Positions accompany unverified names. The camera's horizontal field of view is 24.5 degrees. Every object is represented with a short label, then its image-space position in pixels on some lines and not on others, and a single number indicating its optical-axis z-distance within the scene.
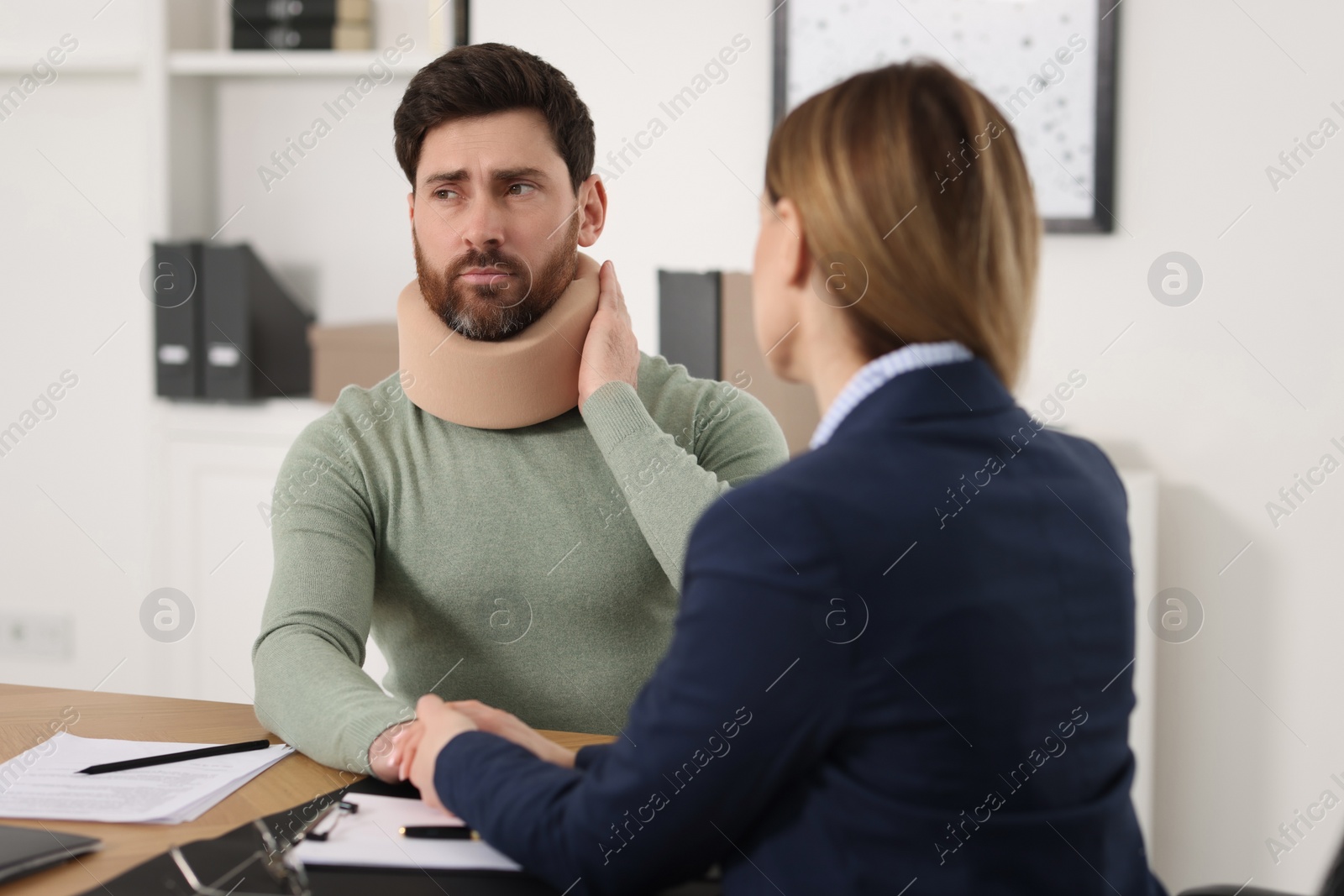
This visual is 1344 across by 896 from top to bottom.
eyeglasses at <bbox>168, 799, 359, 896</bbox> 2.95
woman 2.84
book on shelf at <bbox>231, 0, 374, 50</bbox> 4.72
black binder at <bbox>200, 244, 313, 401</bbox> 4.63
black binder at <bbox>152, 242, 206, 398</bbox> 4.65
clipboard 2.95
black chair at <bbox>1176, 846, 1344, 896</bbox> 2.90
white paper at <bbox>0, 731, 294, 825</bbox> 3.09
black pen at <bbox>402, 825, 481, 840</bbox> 3.03
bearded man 3.44
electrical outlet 5.31
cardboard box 4.54
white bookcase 4.74
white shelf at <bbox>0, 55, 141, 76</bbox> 4.79
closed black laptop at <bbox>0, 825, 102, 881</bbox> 2.97
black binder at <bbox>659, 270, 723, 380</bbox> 4.27
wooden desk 3.00
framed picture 4.26
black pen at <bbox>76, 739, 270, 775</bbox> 3.18
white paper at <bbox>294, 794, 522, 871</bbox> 2.99
